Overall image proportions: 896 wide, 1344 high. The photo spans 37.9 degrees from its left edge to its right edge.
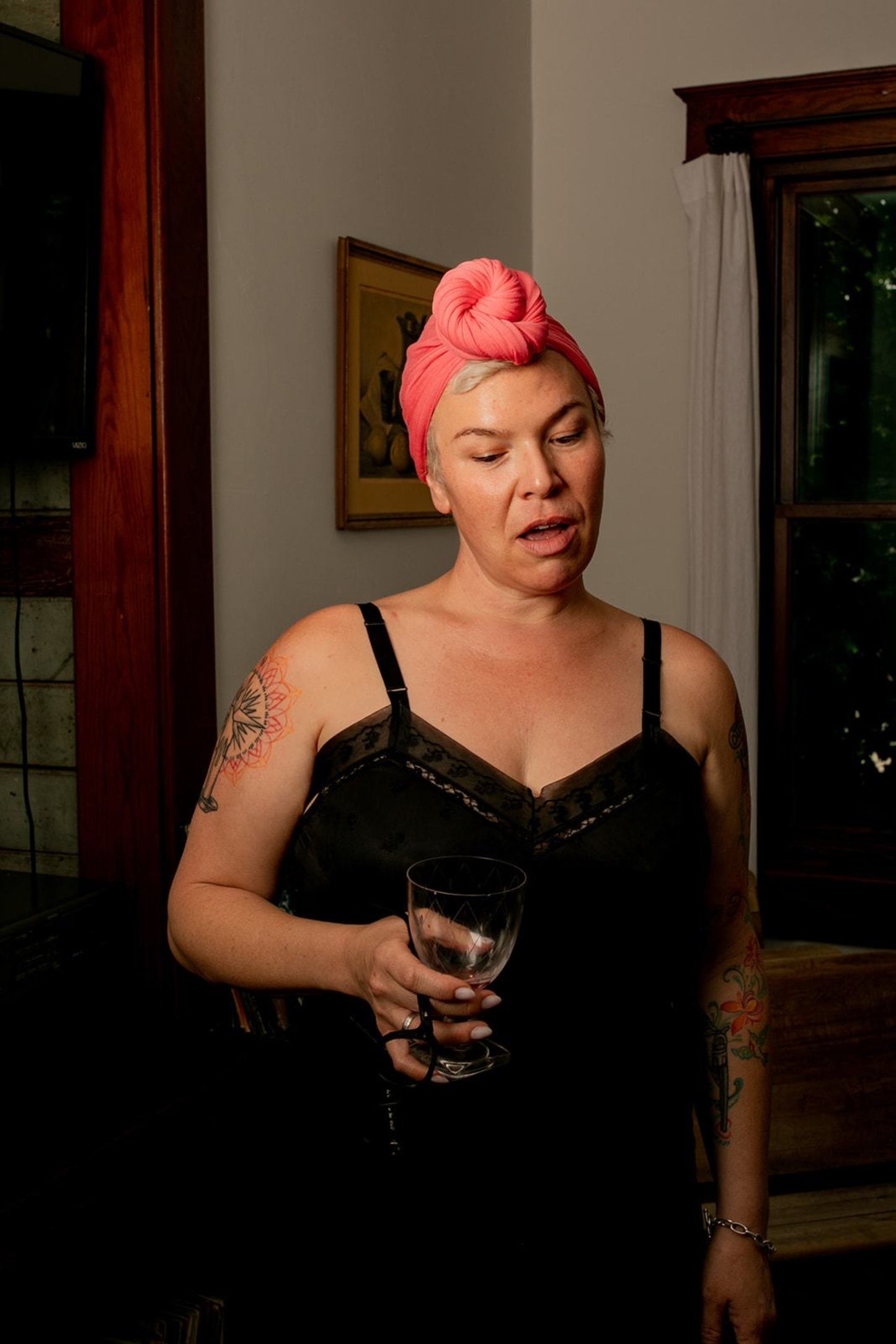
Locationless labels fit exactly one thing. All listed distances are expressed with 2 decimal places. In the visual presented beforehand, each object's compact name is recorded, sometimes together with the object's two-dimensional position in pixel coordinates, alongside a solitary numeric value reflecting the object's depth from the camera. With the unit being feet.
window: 11.27
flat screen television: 6.08
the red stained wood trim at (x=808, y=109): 10.93
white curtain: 11.21
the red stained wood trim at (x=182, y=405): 6.60
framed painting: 8.73
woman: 4.38
